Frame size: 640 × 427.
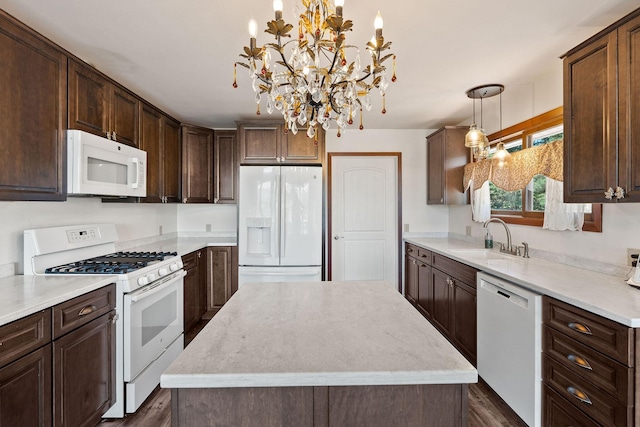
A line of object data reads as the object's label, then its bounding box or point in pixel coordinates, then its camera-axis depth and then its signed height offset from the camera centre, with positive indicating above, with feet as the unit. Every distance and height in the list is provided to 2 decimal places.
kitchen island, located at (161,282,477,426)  2.84 -1.53
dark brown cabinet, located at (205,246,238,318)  12.19 -2.39
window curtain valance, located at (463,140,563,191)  7.17 +1.21
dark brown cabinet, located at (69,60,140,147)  6.55 +2.52
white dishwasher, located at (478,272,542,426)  5.69 -2.67
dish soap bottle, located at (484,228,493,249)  10.18 -0.92
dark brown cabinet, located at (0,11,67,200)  5.15 +1.73
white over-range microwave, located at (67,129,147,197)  6.38 +1.06
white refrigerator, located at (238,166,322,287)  11.35 -0.02
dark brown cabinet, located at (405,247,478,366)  8.25 -2.59
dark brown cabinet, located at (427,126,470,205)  11.72 +1.86
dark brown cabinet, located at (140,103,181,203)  9.66 +1.99
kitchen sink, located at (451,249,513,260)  8.92 -1.23
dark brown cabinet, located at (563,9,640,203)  4.94 +1.66
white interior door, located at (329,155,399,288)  13.79 -0.33
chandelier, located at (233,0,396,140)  3.87 +2.00
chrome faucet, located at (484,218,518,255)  9.07 -1.04
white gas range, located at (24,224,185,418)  6.60 -1.81
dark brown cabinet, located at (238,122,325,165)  11.60 +2.43
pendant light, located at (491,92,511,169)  8.98 +1.62
